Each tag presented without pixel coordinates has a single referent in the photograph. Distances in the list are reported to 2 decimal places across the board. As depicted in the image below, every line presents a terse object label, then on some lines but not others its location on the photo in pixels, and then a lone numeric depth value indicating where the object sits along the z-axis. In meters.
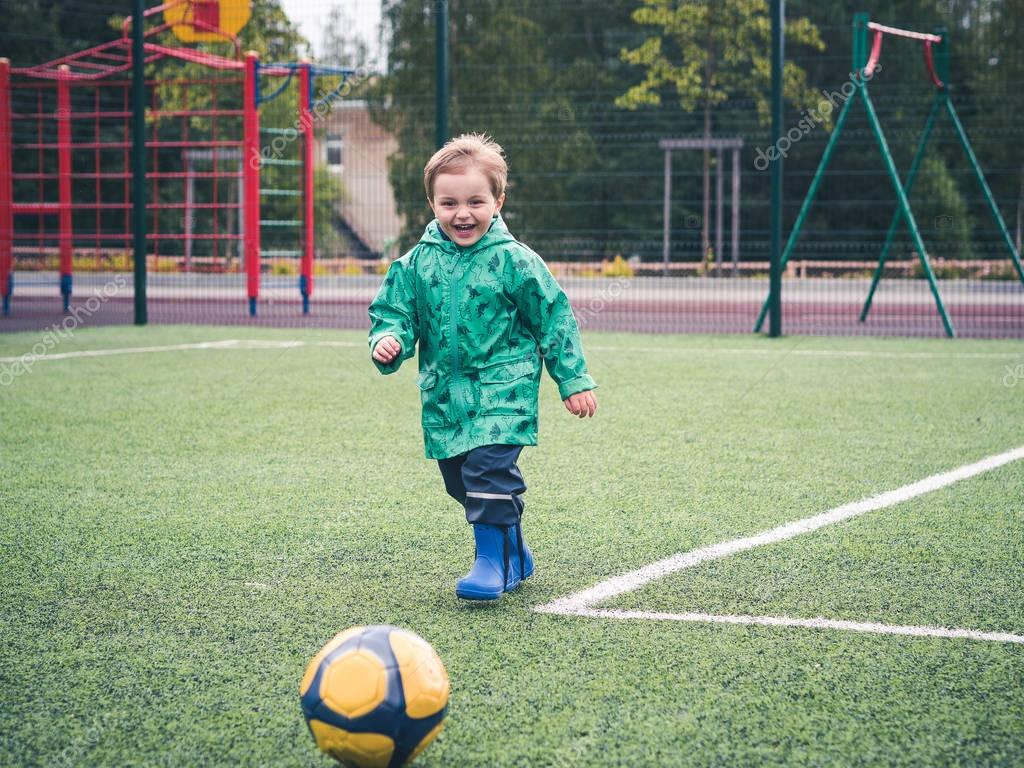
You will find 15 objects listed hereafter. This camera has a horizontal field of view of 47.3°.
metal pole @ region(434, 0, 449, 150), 11.20
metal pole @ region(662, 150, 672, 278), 15.94
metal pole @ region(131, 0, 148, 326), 12.11
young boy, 3.22
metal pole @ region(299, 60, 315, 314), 13.53
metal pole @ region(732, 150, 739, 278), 15.62
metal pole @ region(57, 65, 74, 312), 14.09
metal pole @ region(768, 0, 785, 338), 10.64
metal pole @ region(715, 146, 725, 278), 15.93
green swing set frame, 10.16
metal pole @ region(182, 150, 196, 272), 16.20
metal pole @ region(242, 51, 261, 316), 13.22
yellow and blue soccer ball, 2.07
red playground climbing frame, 13.48
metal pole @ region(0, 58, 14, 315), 13.78
